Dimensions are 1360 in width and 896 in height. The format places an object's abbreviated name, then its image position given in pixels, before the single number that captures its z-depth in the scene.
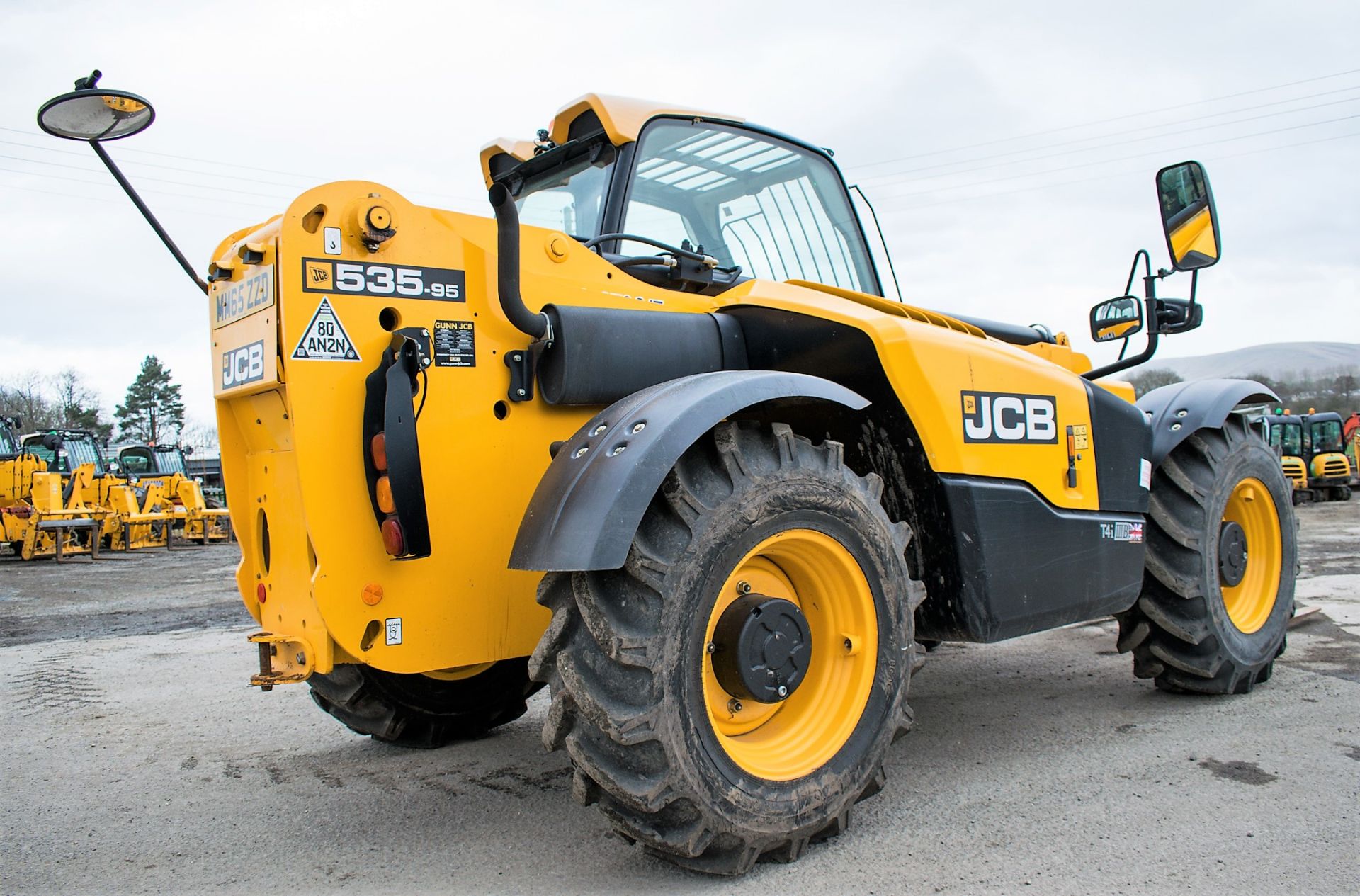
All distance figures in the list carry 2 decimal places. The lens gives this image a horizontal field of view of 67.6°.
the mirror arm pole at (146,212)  3.16
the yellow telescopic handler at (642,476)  2.68
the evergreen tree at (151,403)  65.69
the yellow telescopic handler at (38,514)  17.59
